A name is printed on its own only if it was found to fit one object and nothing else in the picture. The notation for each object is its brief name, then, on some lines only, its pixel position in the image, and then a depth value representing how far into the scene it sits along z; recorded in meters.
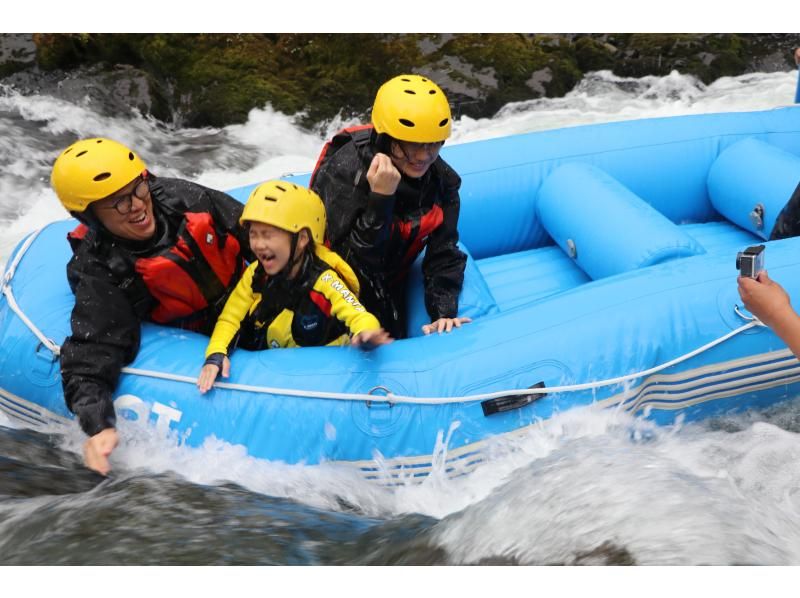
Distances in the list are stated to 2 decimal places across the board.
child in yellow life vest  2.16
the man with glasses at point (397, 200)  2.27
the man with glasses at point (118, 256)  2.12
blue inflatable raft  2.22
